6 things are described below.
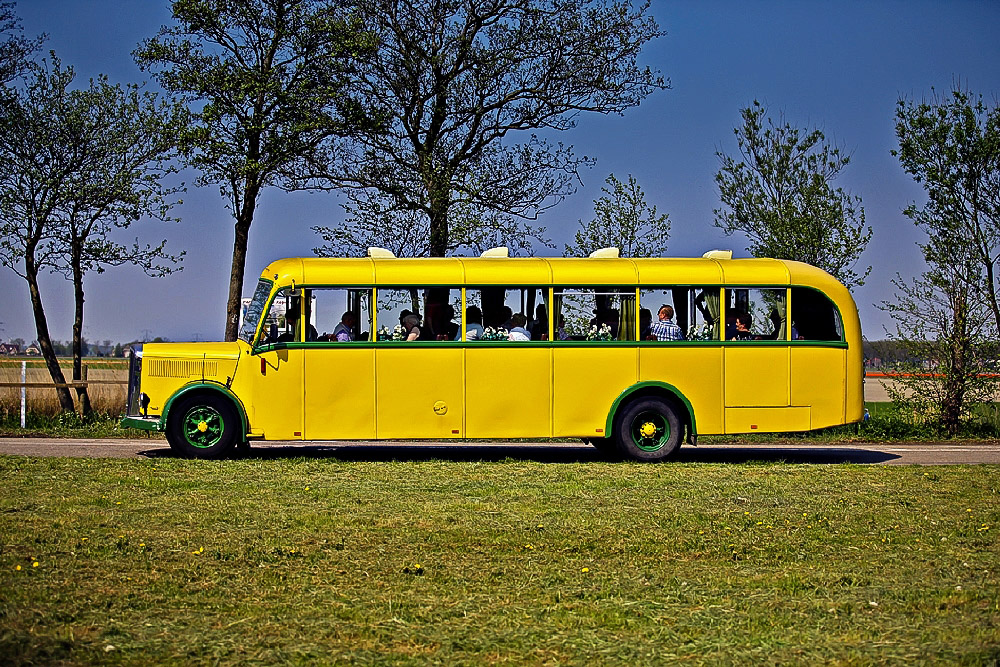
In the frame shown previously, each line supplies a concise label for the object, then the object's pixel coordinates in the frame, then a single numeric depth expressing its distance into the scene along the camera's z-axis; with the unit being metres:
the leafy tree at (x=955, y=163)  26.17
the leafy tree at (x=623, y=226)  24.83
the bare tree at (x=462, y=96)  24.69
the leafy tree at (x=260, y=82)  23.11
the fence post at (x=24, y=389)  23.19
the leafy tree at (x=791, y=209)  24.72
